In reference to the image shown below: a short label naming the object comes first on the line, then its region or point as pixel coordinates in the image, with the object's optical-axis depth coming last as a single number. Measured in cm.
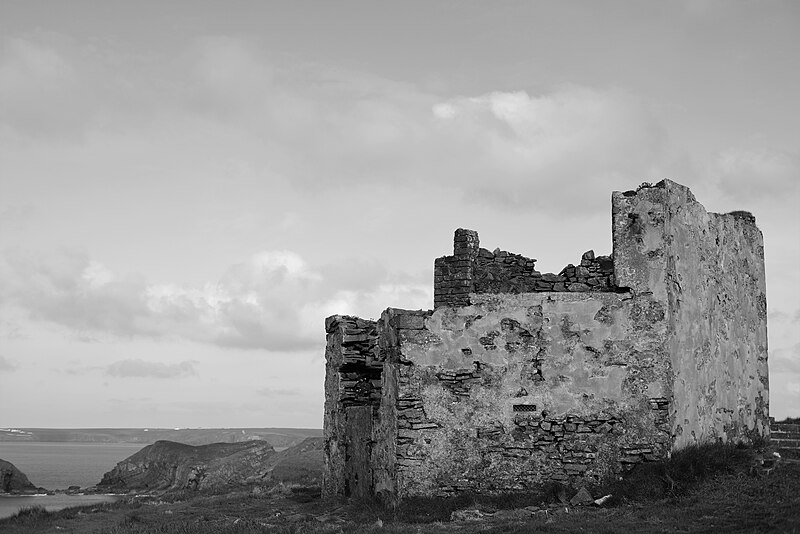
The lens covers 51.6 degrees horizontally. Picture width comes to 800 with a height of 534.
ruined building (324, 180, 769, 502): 1489
